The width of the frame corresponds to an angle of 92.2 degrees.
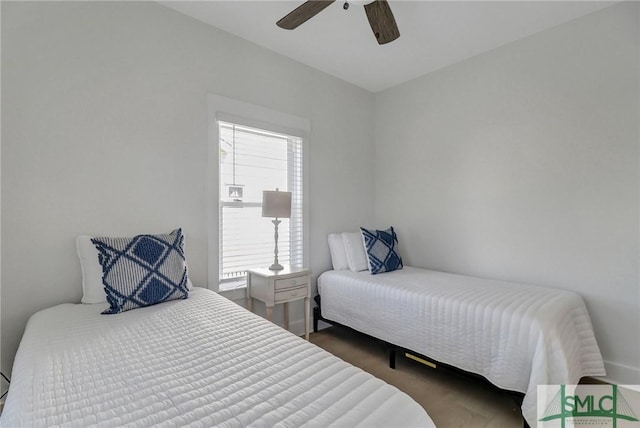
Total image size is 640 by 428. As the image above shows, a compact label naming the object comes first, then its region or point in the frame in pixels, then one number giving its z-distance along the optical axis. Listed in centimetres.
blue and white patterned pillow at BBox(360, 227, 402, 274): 287
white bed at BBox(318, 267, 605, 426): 167
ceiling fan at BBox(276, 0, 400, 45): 176
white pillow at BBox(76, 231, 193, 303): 177
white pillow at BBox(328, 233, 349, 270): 313
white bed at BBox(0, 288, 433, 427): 81
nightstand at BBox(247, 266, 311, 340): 240
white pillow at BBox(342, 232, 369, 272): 301
